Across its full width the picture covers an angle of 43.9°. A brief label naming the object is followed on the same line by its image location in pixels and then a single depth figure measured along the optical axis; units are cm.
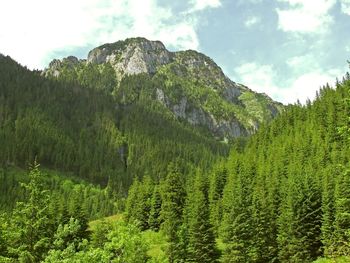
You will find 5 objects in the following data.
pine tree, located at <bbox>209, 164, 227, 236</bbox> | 9987
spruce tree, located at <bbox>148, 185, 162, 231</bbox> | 10785
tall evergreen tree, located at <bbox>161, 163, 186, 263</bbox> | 9719
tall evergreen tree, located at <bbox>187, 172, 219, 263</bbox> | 7606
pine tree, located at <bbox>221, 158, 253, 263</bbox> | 7050
